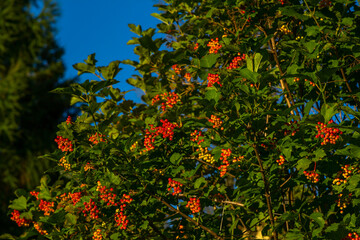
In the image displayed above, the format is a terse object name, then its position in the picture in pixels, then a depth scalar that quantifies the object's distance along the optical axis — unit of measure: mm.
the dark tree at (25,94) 24297
